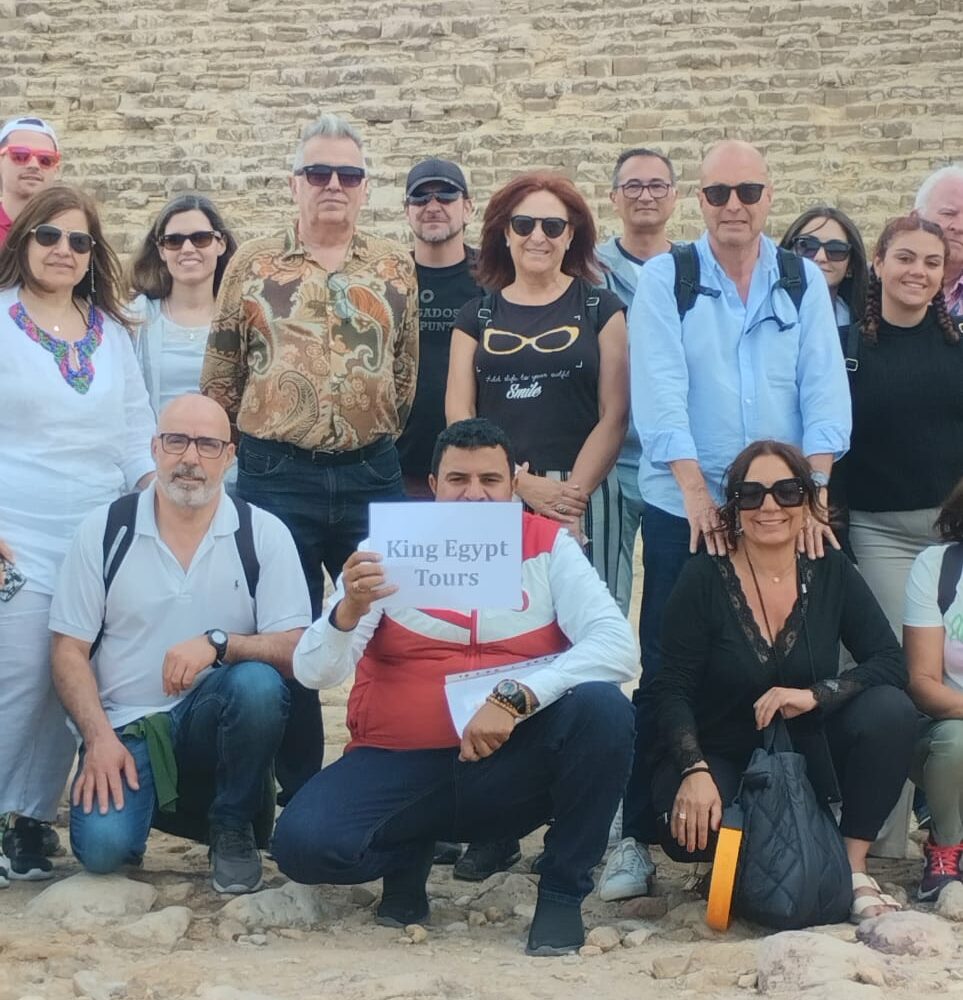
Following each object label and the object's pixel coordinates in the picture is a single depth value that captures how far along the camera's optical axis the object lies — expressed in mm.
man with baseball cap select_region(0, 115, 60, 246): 6168
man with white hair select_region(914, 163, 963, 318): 5707
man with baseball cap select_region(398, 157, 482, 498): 5777
